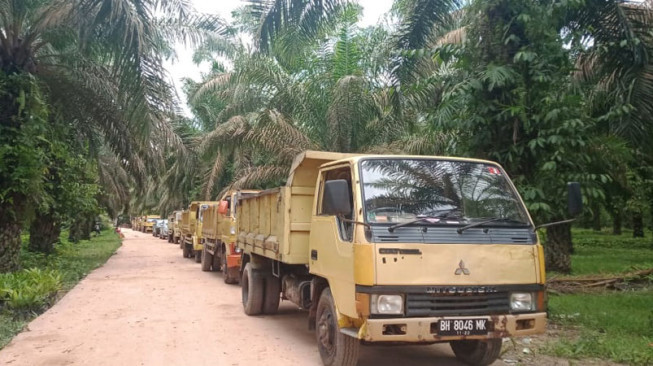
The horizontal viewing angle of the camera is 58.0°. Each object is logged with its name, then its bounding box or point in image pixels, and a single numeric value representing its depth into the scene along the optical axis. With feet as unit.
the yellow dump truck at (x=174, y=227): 94.70
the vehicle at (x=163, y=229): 132.44
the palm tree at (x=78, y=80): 34.04
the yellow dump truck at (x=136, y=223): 226.62
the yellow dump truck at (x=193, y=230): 62.17
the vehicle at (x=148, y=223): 177.11
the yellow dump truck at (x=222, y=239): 44.96
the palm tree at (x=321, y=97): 49.53
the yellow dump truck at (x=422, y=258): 16.85
